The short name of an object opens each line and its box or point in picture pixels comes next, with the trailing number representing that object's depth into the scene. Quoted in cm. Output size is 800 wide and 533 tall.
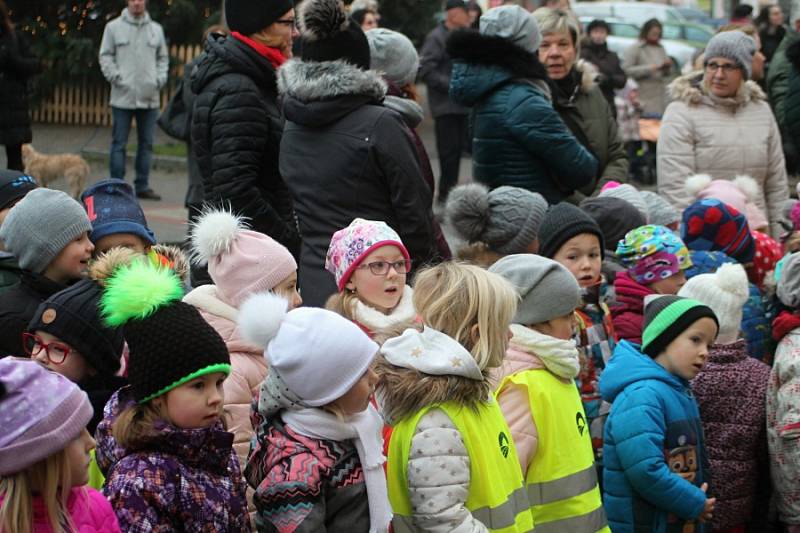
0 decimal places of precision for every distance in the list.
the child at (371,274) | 853
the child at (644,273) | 1045
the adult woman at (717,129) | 1415
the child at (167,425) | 610
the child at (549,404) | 803
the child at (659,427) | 884
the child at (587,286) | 981
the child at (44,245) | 803
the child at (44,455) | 561
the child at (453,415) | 688
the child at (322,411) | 646
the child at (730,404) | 1006
